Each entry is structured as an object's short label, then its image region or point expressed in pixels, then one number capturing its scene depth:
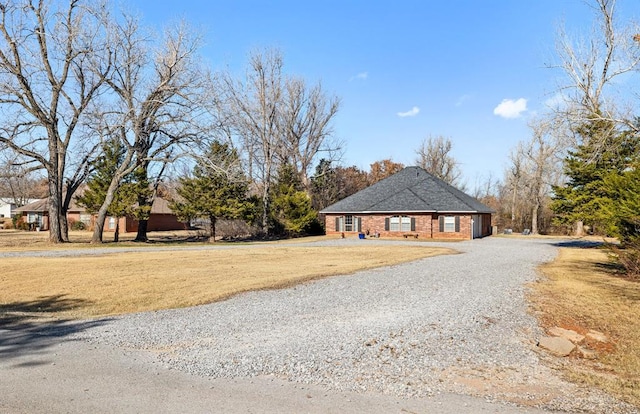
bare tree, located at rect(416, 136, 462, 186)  59.47
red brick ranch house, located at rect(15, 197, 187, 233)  48.16
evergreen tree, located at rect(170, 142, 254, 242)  31.30
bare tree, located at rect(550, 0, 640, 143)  19.74
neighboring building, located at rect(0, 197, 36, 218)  73.19
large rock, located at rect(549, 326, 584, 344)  6.43
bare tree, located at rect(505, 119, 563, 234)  47.00
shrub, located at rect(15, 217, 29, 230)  51.12
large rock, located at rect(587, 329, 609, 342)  6.67
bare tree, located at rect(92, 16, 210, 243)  27.09
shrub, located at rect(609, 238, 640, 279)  13.14
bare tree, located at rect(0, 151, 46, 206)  67.75
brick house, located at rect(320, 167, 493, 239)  34.06
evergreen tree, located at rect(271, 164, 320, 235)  37.38
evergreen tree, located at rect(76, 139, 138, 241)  30.58
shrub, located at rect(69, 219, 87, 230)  49.44
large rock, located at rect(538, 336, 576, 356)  5.99
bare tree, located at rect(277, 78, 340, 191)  45.16
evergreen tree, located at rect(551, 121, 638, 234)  21.49
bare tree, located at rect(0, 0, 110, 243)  24.92
